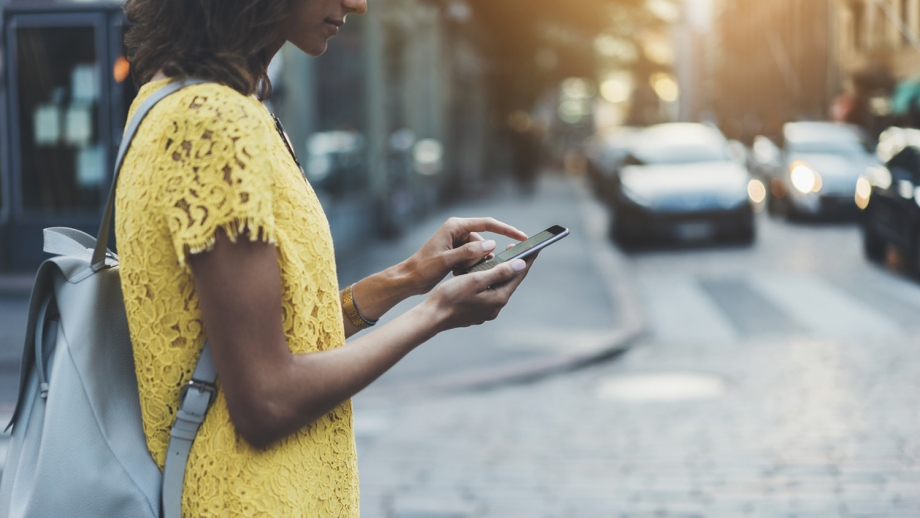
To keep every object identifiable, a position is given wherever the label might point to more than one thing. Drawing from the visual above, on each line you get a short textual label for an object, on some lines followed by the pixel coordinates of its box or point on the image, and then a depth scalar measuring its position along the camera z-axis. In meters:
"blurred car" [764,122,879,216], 17.94
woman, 1.36
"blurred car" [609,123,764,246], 15.57
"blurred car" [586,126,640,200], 27.30
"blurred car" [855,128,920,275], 11.34
